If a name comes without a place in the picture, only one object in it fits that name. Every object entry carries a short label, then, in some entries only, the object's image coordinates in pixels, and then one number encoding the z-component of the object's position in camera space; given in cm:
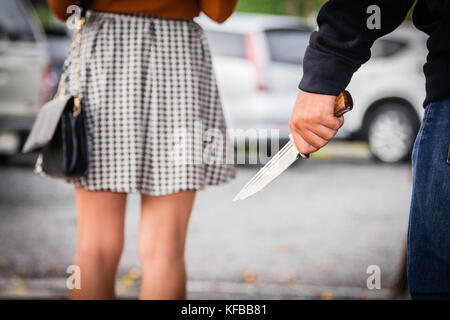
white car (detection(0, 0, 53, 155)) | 1358
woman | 337
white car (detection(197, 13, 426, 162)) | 1446
